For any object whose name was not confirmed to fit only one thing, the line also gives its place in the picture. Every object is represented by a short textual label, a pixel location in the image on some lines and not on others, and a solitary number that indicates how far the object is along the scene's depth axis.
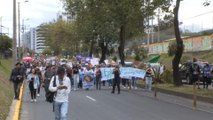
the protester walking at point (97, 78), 21.14
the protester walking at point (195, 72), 19.62
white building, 117.81
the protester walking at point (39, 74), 14.53
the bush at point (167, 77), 22.62
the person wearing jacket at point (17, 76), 13.56
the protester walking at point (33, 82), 14.17
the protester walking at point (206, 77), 19.24
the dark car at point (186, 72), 23.14
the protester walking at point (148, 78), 19.55
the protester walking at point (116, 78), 18.01
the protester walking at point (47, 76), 13.85
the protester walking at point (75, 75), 20.60
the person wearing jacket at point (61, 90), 7.21
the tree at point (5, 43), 54.84
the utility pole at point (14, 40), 23.84
